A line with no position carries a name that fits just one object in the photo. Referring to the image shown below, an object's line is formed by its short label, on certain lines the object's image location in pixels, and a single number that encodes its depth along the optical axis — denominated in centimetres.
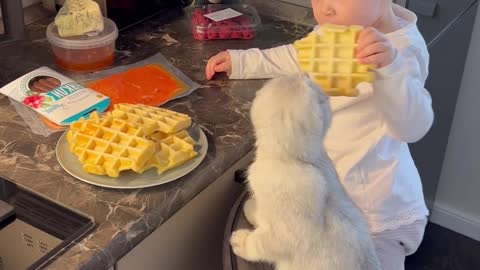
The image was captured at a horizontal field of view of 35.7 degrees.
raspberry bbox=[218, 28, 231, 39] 155
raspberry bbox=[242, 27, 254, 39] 156
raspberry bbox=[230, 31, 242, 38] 156
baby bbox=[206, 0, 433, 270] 111
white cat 86
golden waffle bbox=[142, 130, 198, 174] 111
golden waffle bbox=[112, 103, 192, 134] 115
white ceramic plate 109
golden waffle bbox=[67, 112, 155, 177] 109
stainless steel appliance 102
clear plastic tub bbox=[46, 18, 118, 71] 139
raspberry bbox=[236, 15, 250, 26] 157
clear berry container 155
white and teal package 124
